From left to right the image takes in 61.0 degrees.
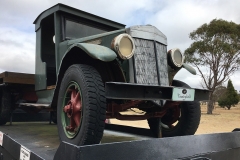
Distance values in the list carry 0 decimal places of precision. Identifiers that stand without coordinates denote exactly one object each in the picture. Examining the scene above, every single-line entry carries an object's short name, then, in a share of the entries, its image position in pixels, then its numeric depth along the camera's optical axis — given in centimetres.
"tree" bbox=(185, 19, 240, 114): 1774
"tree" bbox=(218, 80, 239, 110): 2734
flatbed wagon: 104
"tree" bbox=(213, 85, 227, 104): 2469
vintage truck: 166
